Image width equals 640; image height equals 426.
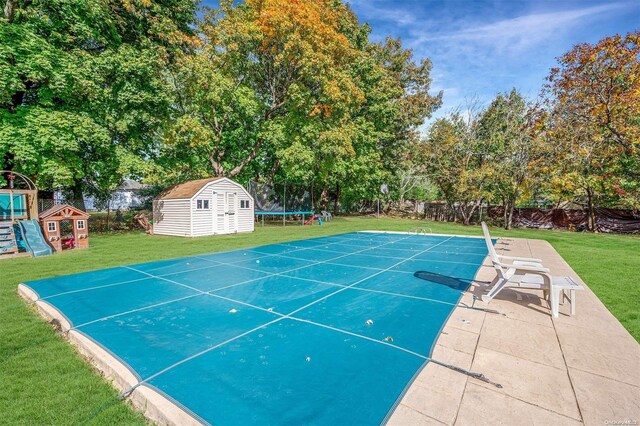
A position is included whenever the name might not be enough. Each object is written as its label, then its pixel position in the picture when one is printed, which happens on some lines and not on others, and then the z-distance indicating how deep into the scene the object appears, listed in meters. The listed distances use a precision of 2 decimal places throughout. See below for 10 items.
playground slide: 9.51
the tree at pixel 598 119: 14.66
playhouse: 10.39
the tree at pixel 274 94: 16.59
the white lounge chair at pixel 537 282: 4.34
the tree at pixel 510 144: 20.20
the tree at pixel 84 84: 10.90
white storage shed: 14.52
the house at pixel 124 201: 22.46
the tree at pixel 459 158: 22.97
